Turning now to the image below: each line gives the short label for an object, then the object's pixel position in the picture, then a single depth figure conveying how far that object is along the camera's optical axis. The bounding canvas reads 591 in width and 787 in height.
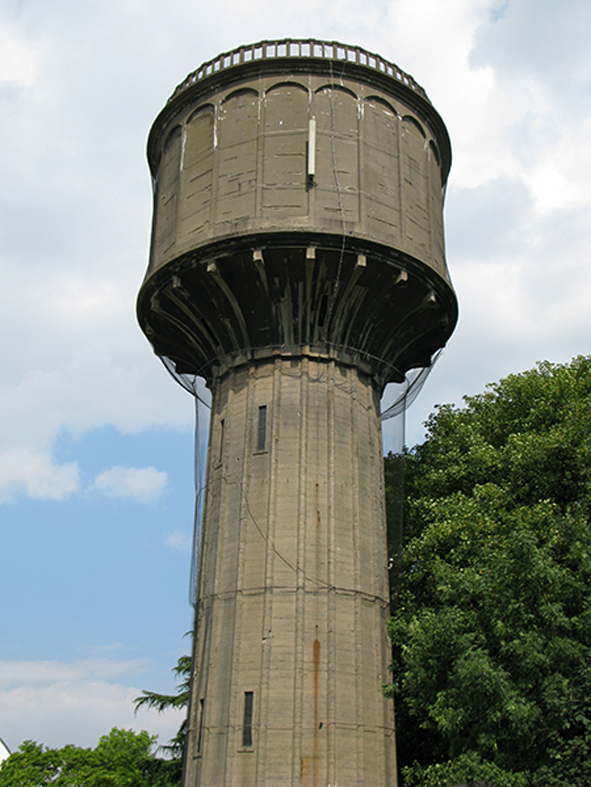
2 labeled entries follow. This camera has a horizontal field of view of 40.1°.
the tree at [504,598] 12.42
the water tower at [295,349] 15.10
